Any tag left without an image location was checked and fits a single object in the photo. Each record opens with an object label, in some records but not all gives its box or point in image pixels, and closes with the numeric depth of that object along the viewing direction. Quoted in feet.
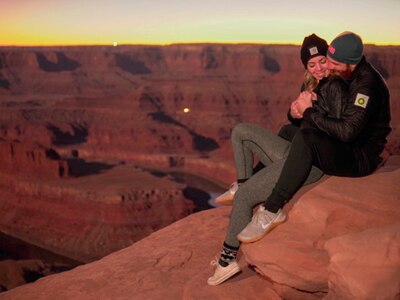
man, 14.65
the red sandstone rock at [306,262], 14.24
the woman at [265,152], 16.11
